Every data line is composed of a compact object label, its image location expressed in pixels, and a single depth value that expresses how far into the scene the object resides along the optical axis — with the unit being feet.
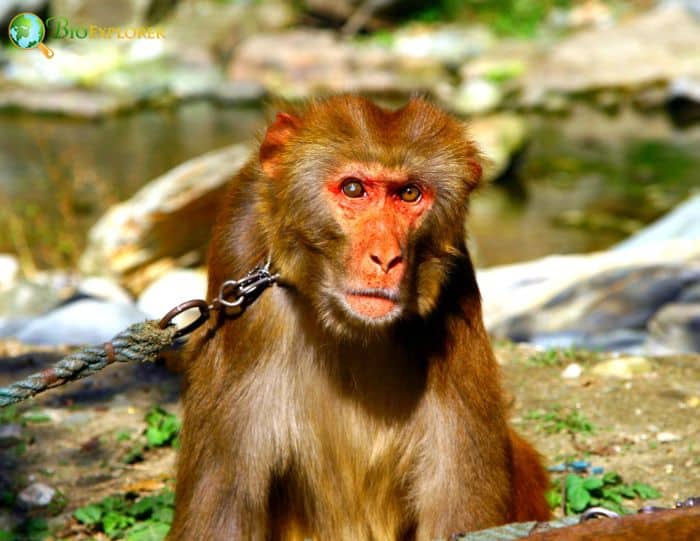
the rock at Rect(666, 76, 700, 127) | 119.03
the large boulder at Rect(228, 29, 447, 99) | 138.00
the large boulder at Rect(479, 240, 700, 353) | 44.55
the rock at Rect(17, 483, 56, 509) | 31.19
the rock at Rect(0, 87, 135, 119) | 122.62
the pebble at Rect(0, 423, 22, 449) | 34.50
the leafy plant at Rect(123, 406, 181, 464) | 34.22
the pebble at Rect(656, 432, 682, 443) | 34.37
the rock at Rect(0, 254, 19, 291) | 67.31
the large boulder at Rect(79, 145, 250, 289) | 66.54
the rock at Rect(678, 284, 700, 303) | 44.80
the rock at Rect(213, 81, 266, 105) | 133.59
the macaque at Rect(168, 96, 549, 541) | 24.14
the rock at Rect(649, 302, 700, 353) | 43.96
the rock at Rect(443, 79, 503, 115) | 125.91
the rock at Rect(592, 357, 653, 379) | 39.40
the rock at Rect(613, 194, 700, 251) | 61.41
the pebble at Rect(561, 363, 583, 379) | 39.63
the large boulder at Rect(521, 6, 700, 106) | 132.77
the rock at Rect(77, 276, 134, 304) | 60.11
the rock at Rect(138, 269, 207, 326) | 61.77
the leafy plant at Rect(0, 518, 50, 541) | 29.32
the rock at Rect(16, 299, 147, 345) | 47.83
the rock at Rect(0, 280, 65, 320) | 57.93
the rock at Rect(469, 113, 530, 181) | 96.48
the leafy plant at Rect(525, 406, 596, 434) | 35.29
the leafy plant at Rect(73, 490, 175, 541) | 29.78
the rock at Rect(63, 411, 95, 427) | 36.03
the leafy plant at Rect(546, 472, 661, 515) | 30.60
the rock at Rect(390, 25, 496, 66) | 148.15
